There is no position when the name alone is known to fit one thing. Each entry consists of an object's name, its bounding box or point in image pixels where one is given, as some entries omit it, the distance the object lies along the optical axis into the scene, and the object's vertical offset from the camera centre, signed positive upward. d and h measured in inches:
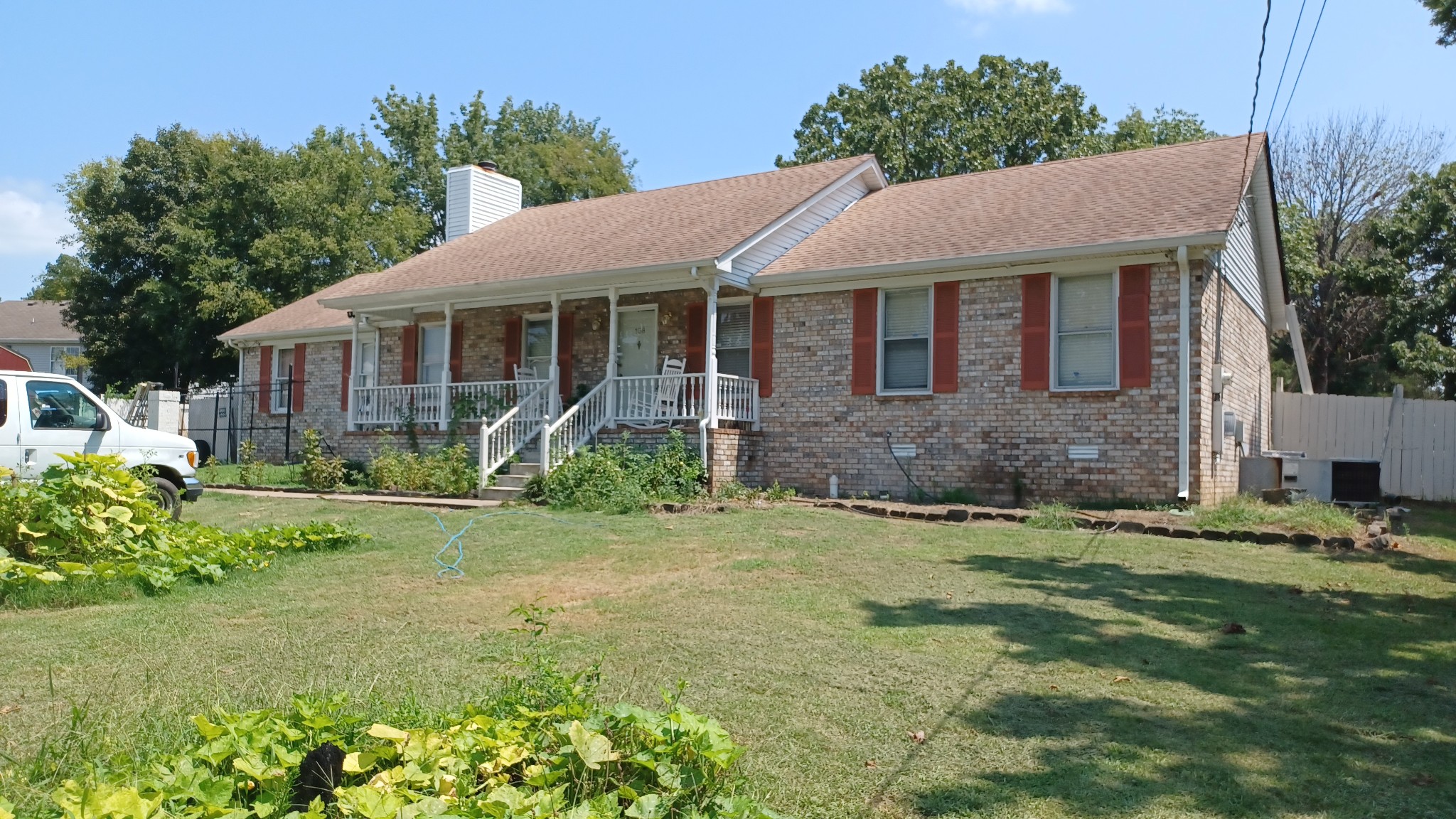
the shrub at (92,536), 274.8 -33.5
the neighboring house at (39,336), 2231.8 +174.7
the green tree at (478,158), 1674.5 +453.7
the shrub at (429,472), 582.2 -27.2
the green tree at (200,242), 1286.9 +229.1
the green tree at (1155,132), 1336.1 +422.9
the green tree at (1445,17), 406.3 +175.6
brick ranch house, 512.1 +64.1
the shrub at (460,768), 112.8 -41.0
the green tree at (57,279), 1796.9 +298.2
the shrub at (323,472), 639.1 -31.0
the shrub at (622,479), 504.4 -25.2
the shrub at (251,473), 679.9 -34.9
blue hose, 310.3 -44.2
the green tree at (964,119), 1254.9 +398.4
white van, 400.5 -6.8
